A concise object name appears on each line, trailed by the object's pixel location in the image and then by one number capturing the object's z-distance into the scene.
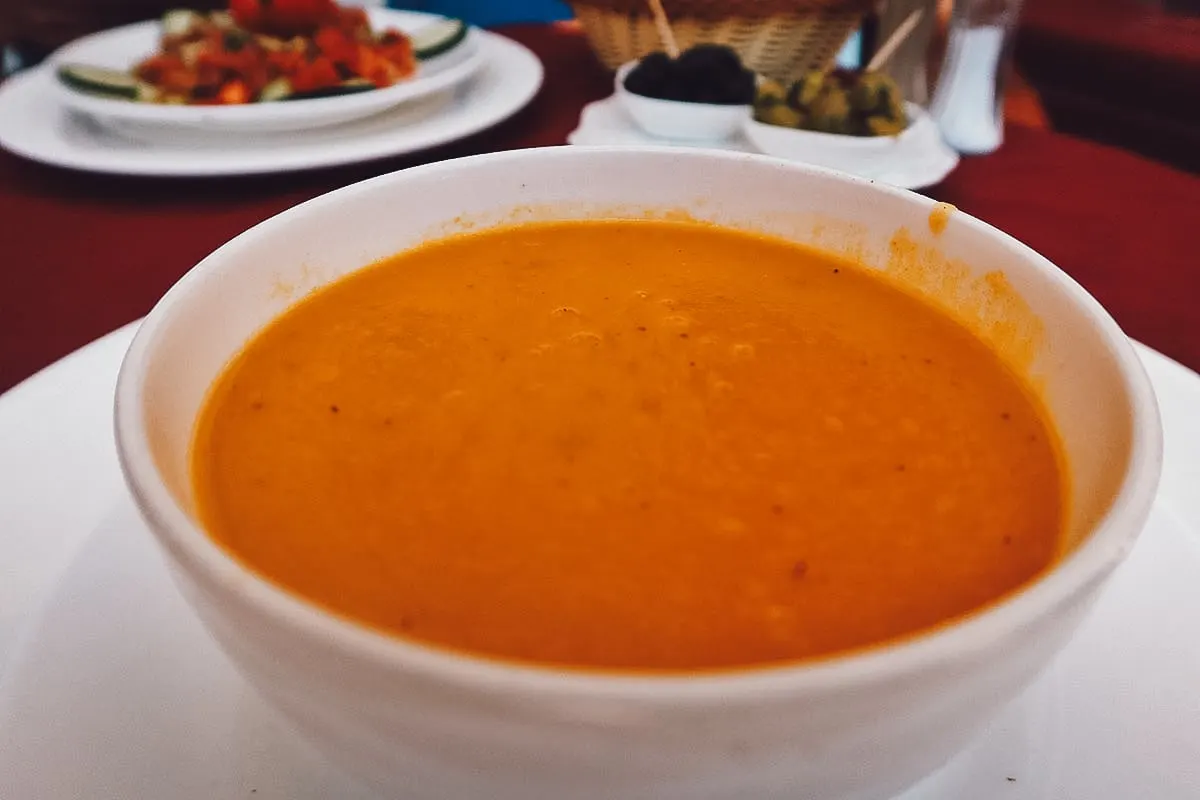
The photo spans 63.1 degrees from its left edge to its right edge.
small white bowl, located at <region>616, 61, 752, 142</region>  0.39
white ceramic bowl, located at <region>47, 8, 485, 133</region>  0.37
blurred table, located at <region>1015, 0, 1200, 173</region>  0.72
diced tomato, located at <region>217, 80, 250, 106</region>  0.43
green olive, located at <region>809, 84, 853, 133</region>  0.38
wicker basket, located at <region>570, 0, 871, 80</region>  0.46
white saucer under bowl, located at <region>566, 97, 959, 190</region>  0.36
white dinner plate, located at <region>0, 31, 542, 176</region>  0.35
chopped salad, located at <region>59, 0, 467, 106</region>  0.43
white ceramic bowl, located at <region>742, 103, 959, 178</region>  0.36
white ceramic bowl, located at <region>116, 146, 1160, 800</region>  0.10
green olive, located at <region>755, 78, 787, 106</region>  0.38
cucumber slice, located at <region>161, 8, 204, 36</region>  0.50
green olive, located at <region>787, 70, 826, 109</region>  0.38
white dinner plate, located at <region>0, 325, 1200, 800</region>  0.14
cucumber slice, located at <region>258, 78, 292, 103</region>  0.42
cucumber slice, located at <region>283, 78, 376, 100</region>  0.41
